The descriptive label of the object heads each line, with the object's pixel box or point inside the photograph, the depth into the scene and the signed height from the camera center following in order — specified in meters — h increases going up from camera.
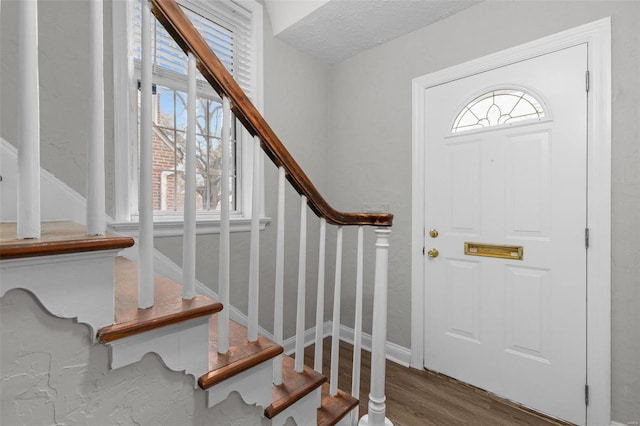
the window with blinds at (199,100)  1.86 +0.75
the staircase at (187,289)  0.55 -0.21
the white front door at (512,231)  1.71 -0.13
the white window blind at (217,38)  1.83 +1.22
